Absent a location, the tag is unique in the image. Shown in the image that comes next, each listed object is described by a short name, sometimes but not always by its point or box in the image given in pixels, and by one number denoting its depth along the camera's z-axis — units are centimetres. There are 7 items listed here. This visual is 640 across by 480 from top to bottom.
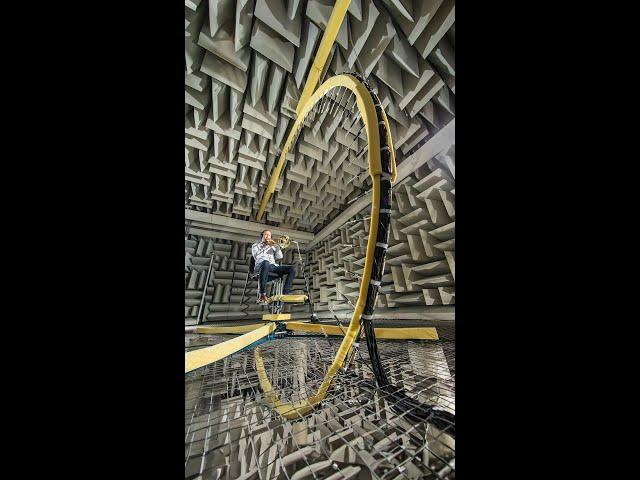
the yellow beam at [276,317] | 305
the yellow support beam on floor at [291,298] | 295
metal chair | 336
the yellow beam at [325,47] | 188
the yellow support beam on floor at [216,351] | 134
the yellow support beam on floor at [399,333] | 192
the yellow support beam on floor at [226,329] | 302
